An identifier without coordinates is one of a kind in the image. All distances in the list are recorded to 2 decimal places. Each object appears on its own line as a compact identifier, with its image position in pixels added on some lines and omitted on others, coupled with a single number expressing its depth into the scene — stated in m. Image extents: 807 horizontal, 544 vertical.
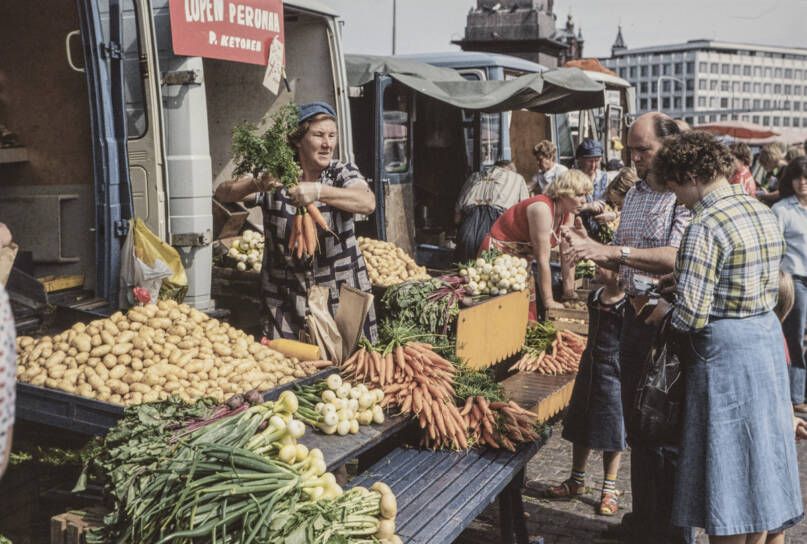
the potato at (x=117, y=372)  3.37
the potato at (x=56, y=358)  3.40
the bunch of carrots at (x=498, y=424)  4.02
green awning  7.77
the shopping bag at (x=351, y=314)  3.99
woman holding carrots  4.01
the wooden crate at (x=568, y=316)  6.79
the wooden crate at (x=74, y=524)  2.62
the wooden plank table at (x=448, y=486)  3.16
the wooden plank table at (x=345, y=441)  3.18
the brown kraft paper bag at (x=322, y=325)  4.11
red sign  4.64
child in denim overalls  4.82
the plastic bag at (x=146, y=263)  4.55
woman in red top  5.99
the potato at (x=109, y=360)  3.44
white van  4.54
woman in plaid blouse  3.25
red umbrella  26.53
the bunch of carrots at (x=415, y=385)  3.89
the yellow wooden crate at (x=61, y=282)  4.68
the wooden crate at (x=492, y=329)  5.19
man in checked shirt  3.96
